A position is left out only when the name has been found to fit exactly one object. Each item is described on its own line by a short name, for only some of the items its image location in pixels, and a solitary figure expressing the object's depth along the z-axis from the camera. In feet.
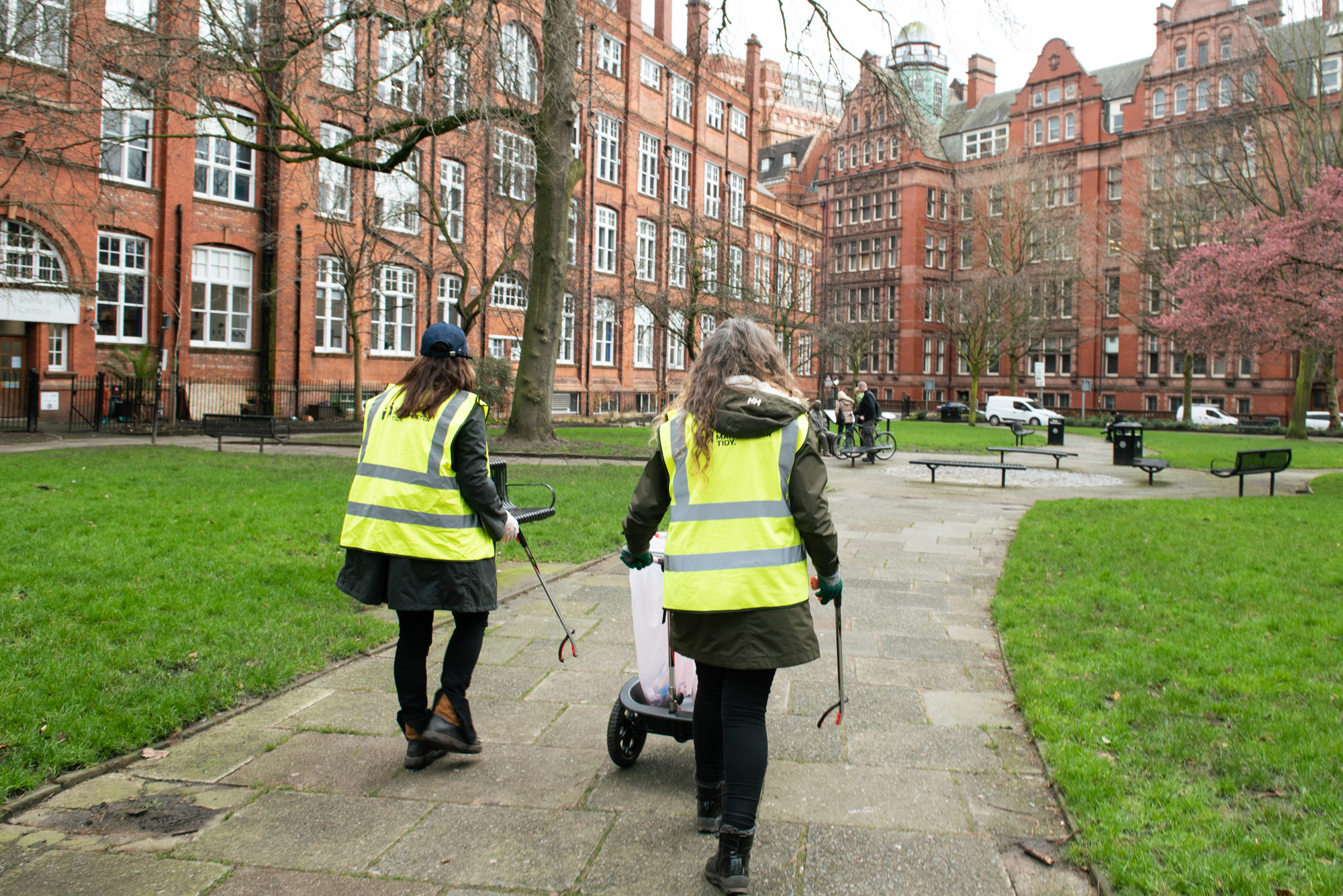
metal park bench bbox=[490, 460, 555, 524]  16.63
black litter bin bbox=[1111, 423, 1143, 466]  66.95
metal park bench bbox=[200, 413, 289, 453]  58.65
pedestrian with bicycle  72.49
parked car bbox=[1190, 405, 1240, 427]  147.64
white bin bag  12.30
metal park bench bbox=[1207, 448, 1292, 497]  47.39
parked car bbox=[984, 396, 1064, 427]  151.94
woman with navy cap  12.38
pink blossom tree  52.03
